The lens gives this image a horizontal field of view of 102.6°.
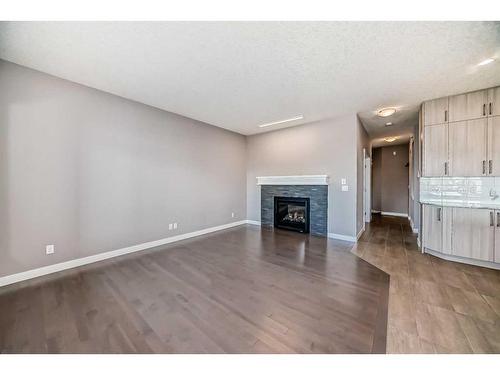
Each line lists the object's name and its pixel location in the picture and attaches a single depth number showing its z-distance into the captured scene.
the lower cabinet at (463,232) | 2.91
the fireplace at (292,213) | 4.99
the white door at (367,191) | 6.28
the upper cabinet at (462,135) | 3.01
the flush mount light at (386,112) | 3.99
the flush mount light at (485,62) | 2.38
